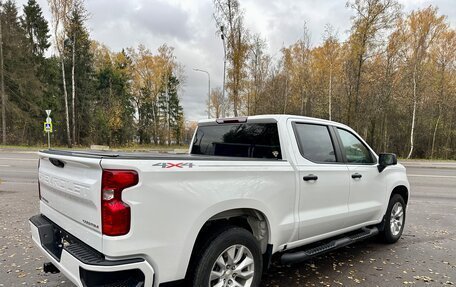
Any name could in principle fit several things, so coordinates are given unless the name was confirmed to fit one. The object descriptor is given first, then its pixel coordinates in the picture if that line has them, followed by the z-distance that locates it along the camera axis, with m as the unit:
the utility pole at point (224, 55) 21.14
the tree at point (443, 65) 27.82
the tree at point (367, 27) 21.36
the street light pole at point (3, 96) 26.23
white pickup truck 2.06
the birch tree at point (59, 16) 24.91
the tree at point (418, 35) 25.77
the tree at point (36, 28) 32.84
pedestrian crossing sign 20.97
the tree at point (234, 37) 21.61
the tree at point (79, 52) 25.92
